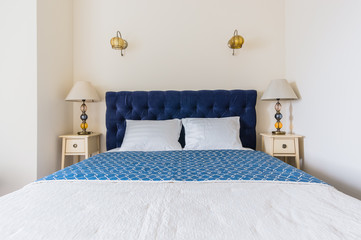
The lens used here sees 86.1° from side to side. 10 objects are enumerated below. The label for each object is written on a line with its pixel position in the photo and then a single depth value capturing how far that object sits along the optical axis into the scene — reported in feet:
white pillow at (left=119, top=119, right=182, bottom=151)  6.28
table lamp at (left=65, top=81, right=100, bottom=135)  7.01
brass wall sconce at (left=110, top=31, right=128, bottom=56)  7.51
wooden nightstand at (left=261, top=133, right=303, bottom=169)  6.70
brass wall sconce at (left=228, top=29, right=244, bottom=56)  7.40
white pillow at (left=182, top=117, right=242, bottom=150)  6.30
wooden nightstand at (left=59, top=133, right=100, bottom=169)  6.96
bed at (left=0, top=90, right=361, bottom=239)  1.81
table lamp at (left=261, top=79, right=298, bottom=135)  6.79
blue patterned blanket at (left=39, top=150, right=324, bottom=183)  3.47
